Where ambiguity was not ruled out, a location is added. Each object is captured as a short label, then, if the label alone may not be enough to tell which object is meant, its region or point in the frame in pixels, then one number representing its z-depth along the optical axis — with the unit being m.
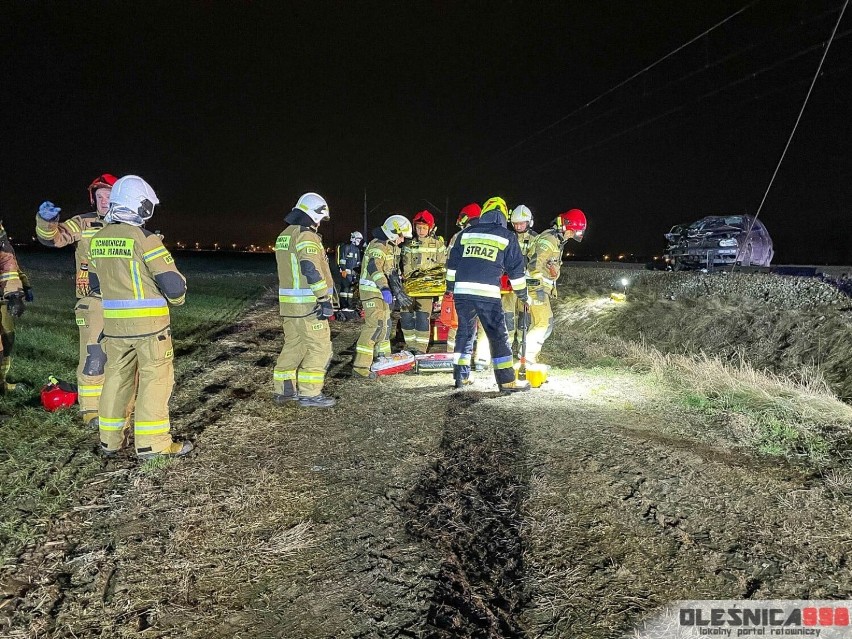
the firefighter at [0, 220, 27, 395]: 5.36
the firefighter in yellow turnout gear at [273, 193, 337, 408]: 5.23
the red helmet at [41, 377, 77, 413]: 5.16
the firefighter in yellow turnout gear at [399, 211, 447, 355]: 8.29
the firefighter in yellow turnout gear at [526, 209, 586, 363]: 7.05
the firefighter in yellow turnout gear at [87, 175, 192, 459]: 3.86
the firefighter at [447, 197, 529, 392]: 5.89
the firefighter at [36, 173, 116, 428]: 4.81
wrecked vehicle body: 13.73
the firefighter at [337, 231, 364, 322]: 13.66
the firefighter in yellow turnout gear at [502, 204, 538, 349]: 7.66
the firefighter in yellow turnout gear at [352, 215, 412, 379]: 6.96
